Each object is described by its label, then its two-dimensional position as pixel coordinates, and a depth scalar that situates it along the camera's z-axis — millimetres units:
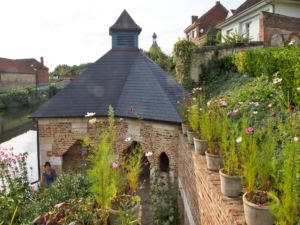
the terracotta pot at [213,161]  4746
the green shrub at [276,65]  6379
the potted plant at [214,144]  4773
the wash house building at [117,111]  9719
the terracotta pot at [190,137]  6882
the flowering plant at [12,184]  5883
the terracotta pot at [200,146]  5758
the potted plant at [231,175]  3730
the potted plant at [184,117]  7981
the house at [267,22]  17422
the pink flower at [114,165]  4875
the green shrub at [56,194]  5915
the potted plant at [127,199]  4738
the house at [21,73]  55753
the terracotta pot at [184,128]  7825
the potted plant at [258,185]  2936
